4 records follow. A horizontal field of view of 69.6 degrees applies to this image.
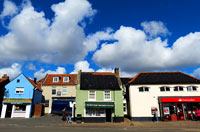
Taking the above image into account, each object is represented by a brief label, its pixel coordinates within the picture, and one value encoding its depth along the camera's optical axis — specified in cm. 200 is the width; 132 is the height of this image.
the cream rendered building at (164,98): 2375
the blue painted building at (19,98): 2662
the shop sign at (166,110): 2386
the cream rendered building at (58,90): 3573
